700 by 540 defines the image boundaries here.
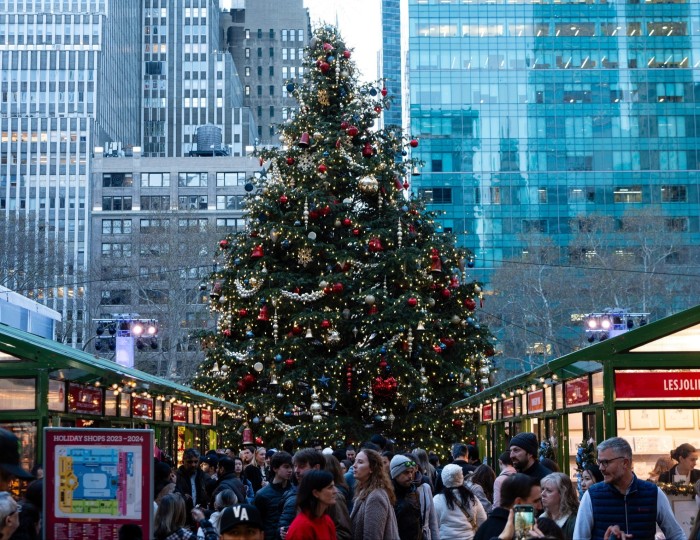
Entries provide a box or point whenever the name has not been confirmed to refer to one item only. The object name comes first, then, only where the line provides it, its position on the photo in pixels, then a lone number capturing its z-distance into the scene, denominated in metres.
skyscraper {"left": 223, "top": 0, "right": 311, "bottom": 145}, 178.25
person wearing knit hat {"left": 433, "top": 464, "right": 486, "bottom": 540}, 11.33
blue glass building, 103.19
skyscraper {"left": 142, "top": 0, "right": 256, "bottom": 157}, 160.50
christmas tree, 28.95
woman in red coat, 7.82
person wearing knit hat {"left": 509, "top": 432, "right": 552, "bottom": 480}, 10.07
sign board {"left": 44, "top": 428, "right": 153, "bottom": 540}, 7.65
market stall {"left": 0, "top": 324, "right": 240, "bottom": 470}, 14.68
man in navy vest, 7.83
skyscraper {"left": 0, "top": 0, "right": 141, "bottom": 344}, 133.12
